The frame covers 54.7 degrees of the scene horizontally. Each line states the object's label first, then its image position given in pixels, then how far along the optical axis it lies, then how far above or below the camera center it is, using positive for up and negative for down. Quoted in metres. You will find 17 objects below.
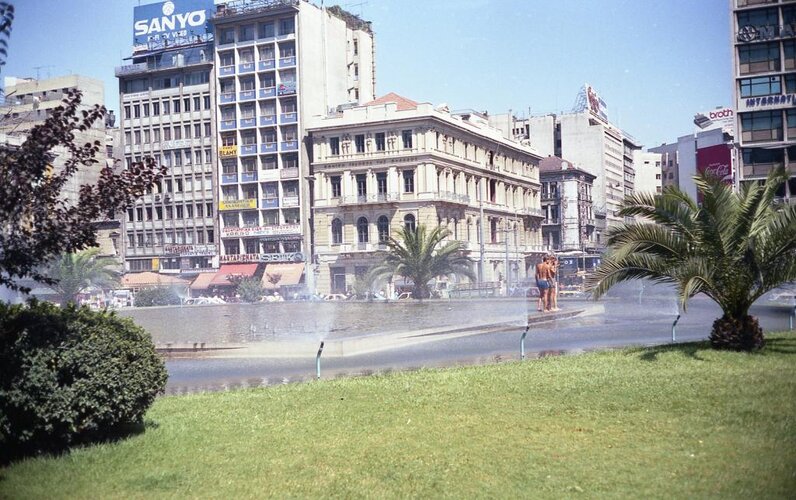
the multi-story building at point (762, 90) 37.00 +8.97
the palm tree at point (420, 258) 45.47 +0.70
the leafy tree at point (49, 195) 8.65 +1.03
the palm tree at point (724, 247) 13.57 +0.20
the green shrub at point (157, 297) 57.53 -1.37
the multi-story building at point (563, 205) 92.25 +7.16
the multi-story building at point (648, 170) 126.26 +14.86
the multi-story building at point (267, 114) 68.94 +14.70
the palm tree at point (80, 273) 44.16 +0.58
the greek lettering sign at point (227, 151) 70.81 +11.60
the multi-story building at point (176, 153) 71.00 +11.74
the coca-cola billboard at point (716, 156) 73.32 +10.26
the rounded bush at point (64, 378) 8.32 -1.07
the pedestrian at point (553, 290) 35.94 -1.24
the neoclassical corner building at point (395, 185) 56.28 +6.51
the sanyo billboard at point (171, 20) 74.56 +25.50
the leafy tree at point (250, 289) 59.03 -1.07
